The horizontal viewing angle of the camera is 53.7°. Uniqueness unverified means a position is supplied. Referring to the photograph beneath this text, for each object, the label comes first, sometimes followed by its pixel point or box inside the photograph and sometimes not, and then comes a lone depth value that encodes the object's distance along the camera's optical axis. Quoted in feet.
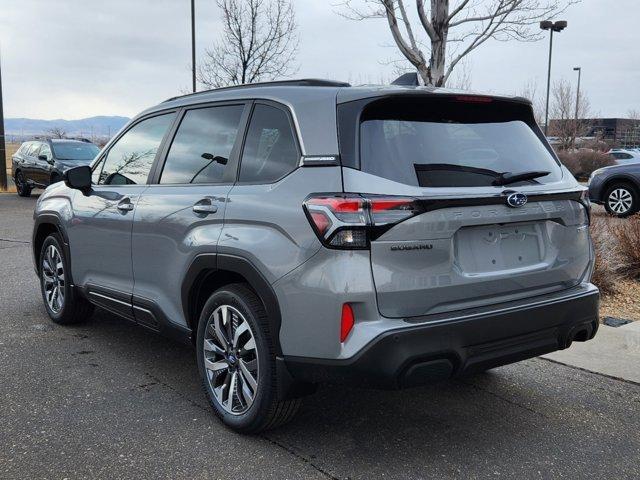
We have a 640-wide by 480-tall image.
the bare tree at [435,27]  30.14
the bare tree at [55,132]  130.26
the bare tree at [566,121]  117.60
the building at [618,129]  133.62
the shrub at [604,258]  21.16
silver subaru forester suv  9.15
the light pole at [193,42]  67.26
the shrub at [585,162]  86.12
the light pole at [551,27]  91.90
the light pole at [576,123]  118.42
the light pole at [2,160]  65.05
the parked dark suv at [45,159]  56.34
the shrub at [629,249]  23.30
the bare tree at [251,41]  64.85
